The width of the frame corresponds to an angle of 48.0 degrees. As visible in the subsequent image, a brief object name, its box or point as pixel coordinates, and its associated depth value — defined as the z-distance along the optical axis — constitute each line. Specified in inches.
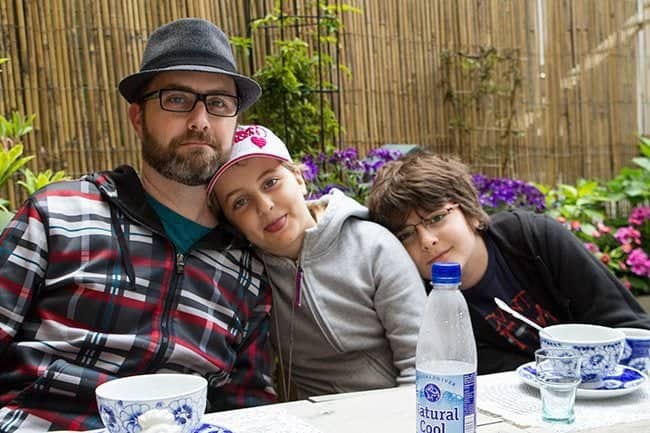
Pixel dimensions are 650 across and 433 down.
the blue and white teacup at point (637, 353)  59.7
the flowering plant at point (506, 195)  123.8
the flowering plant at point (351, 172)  124.3
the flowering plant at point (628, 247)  177.9
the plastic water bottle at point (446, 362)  43.2
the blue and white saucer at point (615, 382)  53.4
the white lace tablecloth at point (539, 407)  49.5
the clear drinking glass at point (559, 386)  49.2
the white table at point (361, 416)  48.7
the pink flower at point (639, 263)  177.6
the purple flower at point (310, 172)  113.5
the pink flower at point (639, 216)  189.6
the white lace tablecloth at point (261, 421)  49.9
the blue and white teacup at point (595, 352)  54.8
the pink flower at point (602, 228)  185.0
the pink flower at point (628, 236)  183.0
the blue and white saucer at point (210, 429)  47.2
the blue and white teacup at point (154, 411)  42.7
